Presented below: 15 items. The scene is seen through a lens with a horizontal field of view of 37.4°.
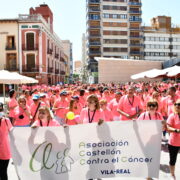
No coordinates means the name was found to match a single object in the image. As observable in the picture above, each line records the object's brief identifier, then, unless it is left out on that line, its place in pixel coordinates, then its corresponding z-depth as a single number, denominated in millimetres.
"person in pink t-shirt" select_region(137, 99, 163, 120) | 4883
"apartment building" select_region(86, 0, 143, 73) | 69000
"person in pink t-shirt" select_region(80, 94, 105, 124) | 4781
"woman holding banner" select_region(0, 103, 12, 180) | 4121
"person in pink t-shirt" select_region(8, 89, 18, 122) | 7441
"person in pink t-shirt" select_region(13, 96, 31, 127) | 6051
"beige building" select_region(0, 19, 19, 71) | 38625
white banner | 4133
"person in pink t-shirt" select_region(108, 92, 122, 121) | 7594
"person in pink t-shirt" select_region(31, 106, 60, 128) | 4332
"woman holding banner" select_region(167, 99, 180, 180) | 4562
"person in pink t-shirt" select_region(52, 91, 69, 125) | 7207
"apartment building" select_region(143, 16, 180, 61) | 72438
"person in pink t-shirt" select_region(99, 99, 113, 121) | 6062
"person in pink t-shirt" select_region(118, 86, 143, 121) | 6746
